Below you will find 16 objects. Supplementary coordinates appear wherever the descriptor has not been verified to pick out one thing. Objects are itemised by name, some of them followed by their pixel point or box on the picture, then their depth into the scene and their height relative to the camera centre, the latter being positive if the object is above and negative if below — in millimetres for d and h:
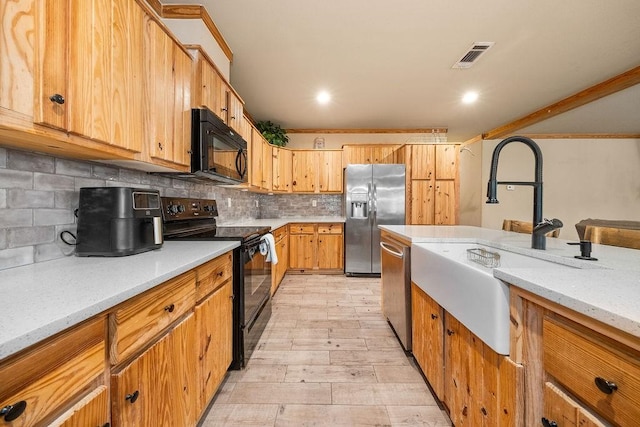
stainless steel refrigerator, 4215 +67
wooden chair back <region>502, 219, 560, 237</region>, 2332 -130
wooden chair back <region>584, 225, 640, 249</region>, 1520 -140
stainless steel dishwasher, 1876 -595
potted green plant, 4531 +1357
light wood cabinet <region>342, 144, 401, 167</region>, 4781 +1053
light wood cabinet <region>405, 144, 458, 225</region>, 4367 +464
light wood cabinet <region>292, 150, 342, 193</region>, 4805 +711
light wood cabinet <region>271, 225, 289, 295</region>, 3316 -673
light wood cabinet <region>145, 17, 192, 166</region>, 1367 +632
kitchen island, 529 -346
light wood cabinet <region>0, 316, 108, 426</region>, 485 -357
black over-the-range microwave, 1774 +457
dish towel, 2266 -333
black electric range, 1739 -369
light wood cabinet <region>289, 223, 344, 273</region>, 4391 -600
